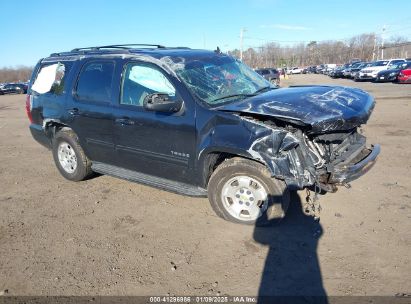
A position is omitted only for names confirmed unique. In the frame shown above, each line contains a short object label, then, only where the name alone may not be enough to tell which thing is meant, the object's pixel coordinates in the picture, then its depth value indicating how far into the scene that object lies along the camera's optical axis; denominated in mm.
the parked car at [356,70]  30784
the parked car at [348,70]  34906
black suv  3607
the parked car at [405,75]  22391
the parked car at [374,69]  27906
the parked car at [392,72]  24559
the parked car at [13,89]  41562
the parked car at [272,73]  31066
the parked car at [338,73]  37434
